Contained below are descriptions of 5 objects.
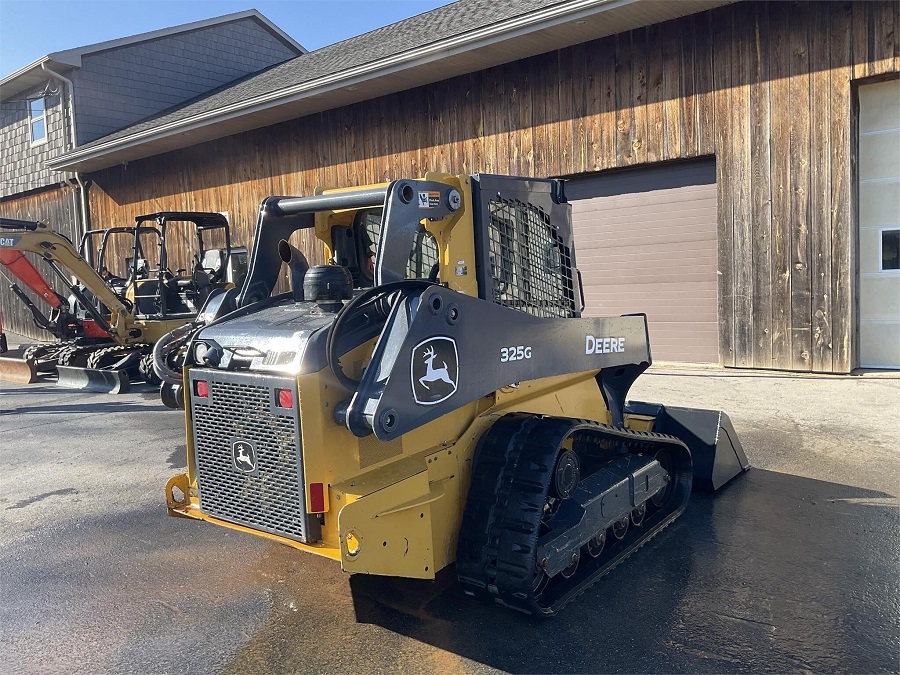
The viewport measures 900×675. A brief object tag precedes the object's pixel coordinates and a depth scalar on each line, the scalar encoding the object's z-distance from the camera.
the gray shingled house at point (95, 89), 19.98
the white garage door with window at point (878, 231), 9.30
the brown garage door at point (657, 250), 10.48
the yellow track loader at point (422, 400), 3.41
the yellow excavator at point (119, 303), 12.32
